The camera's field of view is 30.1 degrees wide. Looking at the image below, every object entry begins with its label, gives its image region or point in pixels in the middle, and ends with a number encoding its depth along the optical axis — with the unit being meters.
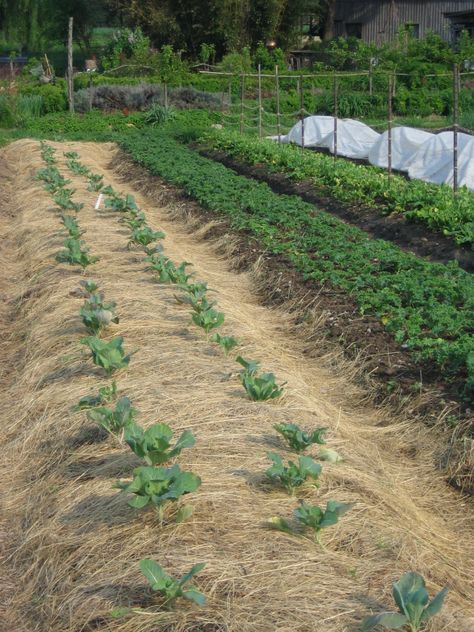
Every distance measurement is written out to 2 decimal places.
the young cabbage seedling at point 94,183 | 13.02
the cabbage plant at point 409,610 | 2.91
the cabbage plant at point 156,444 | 4.01
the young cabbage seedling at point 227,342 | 5.82
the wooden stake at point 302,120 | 17.95
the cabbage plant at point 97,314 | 6.26
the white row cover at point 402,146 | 14.23
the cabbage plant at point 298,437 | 4.34
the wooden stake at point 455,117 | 11.66
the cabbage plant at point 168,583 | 3.10
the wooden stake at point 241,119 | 23.55
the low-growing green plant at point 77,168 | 15.35
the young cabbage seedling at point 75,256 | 8.22
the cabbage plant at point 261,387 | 5.06
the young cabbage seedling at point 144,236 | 8.92
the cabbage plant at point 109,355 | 5.44
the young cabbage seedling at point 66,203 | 11.17
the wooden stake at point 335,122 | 16.61
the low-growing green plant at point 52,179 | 13.16
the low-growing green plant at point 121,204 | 11.02
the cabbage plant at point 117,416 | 4.52
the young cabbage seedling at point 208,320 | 6.22
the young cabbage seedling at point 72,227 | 9.08
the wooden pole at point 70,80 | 29.05
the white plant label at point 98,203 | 11.33
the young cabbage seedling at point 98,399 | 4.99
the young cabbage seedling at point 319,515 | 3.54
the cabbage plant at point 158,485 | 3.66
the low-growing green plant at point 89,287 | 7.16
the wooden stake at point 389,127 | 13.41
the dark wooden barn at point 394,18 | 43.85
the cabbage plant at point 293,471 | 3.94
